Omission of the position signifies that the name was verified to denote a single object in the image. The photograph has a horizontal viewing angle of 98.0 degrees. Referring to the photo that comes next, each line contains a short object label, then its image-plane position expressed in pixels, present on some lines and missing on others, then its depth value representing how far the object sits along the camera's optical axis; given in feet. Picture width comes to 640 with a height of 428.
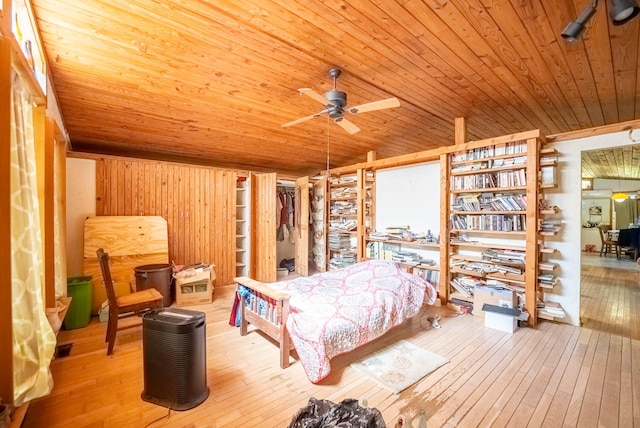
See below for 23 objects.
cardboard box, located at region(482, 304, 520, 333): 10.26
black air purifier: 6.16
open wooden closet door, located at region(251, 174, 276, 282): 16.71
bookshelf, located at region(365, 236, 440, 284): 13.83
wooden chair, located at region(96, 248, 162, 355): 8.61
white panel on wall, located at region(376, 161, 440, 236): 14.16
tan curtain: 4.61
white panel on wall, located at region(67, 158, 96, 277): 12.33
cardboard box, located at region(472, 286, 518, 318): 10.81
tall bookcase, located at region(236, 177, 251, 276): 17.40
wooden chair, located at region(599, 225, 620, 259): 27.33
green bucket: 10.42
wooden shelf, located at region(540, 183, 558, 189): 10.66
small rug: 7.24
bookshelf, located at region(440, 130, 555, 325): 10.80
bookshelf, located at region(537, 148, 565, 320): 10.73
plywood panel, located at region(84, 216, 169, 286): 12.22
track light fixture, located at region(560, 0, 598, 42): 5.66
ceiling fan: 8.03
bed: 7.46
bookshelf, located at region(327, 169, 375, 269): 16.54
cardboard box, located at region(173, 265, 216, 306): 13.07
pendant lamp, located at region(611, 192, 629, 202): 27.86
